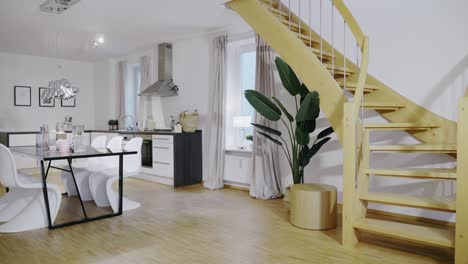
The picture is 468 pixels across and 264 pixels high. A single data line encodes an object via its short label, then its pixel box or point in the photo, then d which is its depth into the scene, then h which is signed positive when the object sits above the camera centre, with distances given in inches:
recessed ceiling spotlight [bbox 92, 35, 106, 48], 231.8 +56.9
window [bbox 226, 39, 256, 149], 215.6 +25.5
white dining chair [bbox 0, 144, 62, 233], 123.9 -31.1
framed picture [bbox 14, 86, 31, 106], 287.6 +24.4
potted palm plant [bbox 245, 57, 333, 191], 146.1 +3.4
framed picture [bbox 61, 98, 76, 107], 313.9 +20.3
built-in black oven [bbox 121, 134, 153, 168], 238.7 -17.9
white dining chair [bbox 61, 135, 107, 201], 177.0 -27.8
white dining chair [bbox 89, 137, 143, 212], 161.6 -23.6
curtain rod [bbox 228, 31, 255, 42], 201.6 +53.6
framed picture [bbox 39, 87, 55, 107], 299.0 +20.7
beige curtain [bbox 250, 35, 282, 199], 186.9 -13.4
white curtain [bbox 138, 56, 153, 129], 272.8 +22.0
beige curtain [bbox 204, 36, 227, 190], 212.4 +2.6
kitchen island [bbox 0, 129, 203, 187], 217.5 -20.0
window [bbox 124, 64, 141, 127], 301.1 +30.0
